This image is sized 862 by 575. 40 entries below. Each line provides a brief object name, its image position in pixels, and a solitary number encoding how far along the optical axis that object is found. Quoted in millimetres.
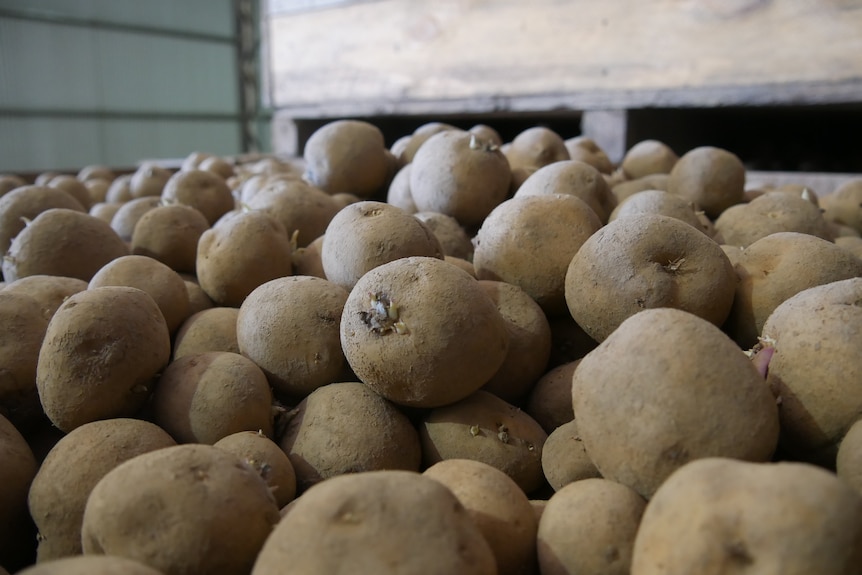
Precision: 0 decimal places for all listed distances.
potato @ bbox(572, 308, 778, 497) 188
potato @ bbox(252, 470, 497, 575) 154
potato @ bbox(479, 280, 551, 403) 281
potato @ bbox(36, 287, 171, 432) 244
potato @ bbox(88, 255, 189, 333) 308
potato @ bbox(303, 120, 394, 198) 464
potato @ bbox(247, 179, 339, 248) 395
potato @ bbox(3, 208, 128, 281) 347
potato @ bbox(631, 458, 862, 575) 148
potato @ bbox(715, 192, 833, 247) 352
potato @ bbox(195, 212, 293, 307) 329
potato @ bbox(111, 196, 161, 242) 450
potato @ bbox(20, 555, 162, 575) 149
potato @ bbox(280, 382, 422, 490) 245
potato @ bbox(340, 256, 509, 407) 237
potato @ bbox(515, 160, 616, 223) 366
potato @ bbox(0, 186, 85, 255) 404
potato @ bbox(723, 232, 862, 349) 269
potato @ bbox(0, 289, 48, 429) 269
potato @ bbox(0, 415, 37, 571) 229
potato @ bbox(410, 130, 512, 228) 386
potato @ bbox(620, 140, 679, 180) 533
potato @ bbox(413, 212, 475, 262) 363
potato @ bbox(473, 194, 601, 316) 299
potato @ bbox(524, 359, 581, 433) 276
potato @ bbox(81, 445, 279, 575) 178
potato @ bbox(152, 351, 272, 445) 252
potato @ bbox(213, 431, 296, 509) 224
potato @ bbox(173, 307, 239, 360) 296
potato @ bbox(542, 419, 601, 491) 234
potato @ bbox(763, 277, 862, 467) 210
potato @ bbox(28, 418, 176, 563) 217
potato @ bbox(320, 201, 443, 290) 290
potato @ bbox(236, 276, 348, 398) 273
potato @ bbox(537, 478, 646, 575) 185
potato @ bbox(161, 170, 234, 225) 468
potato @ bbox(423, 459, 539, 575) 194
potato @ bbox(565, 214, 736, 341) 253
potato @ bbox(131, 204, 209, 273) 382
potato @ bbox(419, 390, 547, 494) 247
